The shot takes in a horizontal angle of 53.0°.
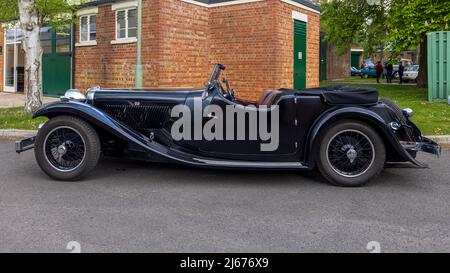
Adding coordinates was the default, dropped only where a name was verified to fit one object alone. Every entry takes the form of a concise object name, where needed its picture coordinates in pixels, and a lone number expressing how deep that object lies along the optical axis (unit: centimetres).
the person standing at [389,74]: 3273
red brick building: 1311
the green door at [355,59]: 5365
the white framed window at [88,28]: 1524
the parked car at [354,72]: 4850
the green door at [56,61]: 1639
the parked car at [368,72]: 4494
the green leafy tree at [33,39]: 1063
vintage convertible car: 486
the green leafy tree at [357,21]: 2398
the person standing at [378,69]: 3338
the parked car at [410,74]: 3488
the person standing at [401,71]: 3271
